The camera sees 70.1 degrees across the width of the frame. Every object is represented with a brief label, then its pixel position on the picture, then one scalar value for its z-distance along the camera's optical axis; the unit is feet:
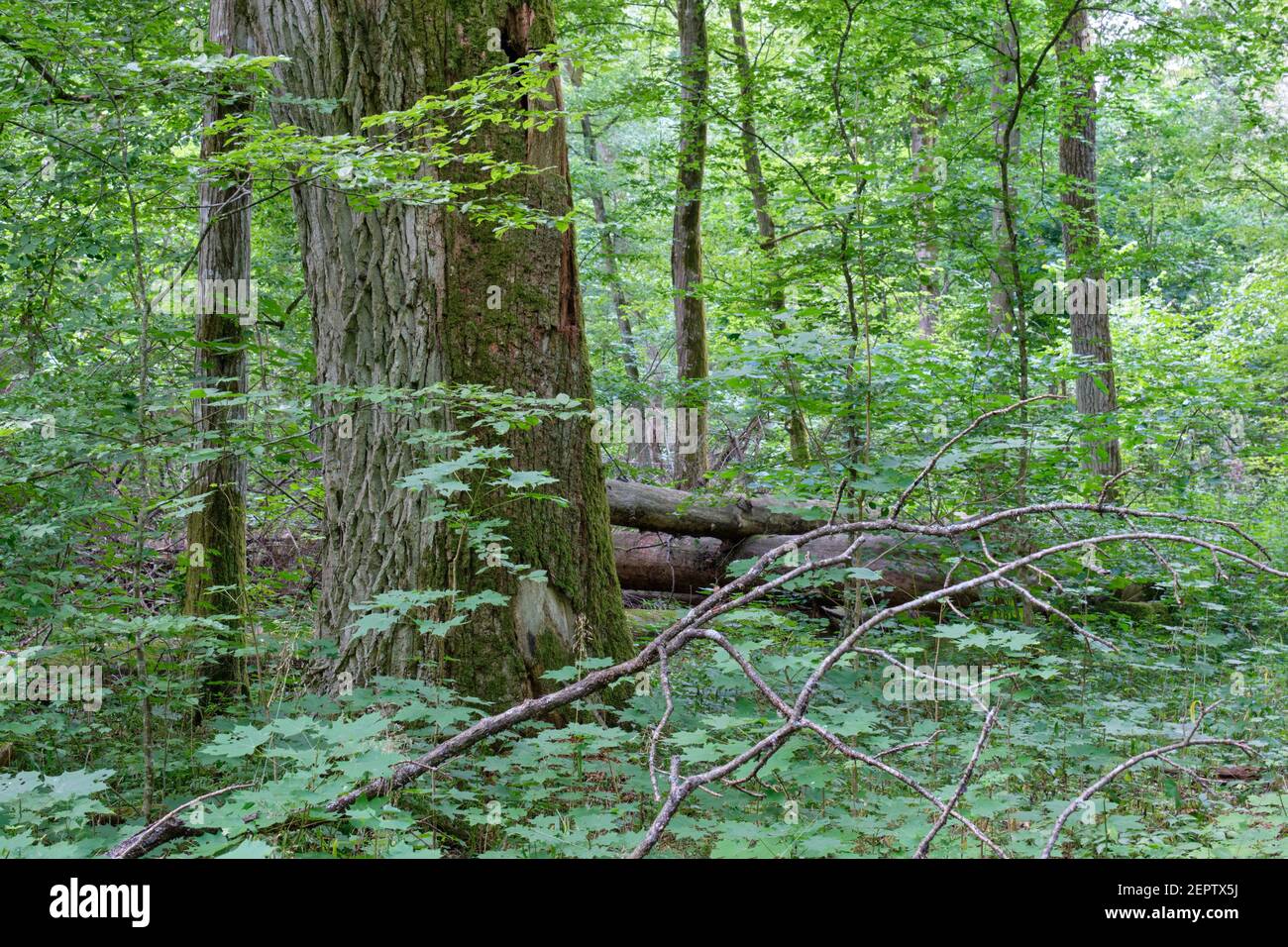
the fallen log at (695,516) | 25.73
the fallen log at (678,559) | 27.30
